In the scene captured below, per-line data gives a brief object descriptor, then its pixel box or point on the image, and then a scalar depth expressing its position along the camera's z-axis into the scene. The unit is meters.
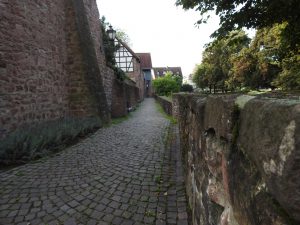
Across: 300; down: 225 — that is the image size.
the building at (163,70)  74.89
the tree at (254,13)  6.06
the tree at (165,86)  38.31
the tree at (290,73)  9.88
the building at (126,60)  31.28
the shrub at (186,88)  42.44
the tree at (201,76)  40.36
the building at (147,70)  50.92
